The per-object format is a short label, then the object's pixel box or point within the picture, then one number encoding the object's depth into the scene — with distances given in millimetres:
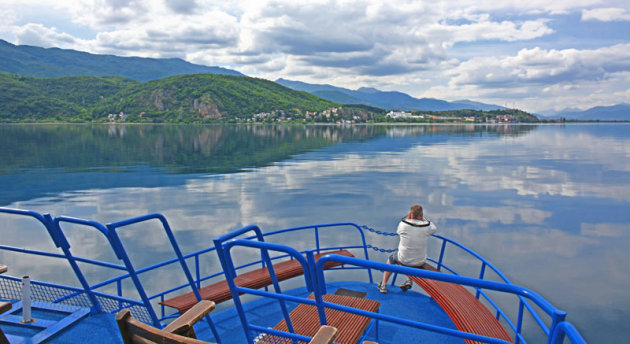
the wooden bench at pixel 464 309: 5664
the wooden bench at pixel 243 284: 6438
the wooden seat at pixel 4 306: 3729
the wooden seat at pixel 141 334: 2295
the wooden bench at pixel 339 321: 5043
